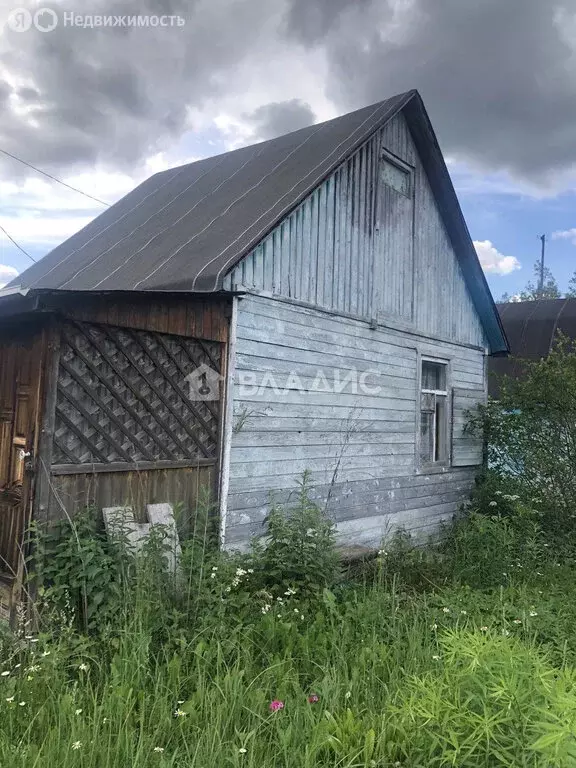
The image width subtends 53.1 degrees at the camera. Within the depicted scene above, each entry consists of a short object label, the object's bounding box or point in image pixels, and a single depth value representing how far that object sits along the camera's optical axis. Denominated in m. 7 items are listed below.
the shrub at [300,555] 4.59
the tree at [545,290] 50.84
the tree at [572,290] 47.84
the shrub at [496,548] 5.96
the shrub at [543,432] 8.07
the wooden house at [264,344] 4.31
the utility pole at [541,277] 49.39
